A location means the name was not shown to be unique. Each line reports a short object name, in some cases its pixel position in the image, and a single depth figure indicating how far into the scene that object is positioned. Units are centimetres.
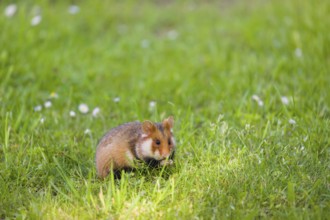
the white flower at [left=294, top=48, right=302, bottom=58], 1289
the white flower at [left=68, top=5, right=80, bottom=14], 1535
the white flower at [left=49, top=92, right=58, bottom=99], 1087
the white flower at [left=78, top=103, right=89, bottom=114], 1039
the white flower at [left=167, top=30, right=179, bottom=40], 1484
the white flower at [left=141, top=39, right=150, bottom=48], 1427
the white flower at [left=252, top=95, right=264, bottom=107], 1014
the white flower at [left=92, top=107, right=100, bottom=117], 1007
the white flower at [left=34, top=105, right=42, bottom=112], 1010
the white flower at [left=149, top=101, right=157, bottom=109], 1026
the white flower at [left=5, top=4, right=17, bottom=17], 1372
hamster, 743
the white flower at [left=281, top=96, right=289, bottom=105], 1023
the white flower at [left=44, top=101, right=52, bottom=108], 1029
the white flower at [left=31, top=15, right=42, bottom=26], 1338
